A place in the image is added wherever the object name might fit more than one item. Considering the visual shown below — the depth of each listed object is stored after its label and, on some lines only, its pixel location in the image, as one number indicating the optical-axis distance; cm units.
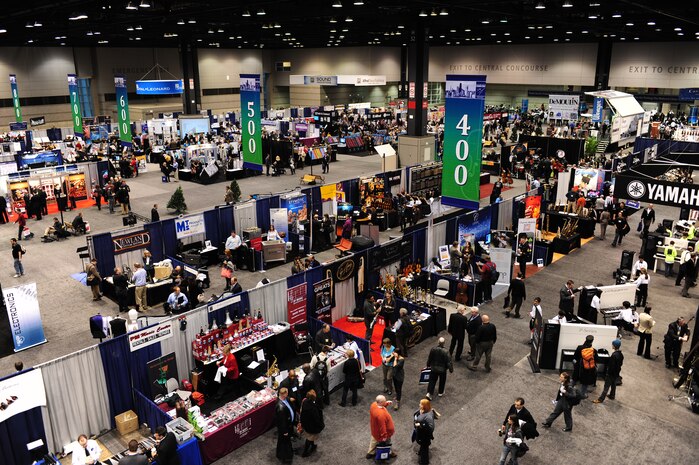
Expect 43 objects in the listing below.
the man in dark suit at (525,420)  884
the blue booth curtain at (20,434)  876
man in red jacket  885
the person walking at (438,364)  1073
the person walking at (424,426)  877
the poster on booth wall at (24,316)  1282
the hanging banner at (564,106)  3306
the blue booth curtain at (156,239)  1725
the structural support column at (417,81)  2752
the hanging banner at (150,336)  1028
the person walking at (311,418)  915
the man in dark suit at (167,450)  816
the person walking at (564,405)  974
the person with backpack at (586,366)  1064
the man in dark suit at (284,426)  902
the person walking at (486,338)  1163
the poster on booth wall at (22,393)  871
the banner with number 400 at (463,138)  1309
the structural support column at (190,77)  3912
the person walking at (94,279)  1541
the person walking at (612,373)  1060
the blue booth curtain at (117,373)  994
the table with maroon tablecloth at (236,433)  921
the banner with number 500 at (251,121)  1721
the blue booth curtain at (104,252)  1612
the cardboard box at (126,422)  994
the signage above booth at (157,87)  3825
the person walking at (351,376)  1045
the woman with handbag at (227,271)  1605
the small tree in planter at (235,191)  2369
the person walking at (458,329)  1215
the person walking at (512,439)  853
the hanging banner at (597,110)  3519
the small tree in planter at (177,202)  2297
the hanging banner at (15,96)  4028
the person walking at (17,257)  1689
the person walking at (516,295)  1425
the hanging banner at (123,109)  2886
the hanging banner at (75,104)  3375
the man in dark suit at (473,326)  1205
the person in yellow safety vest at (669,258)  1772
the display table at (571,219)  2167
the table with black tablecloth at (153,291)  1574
